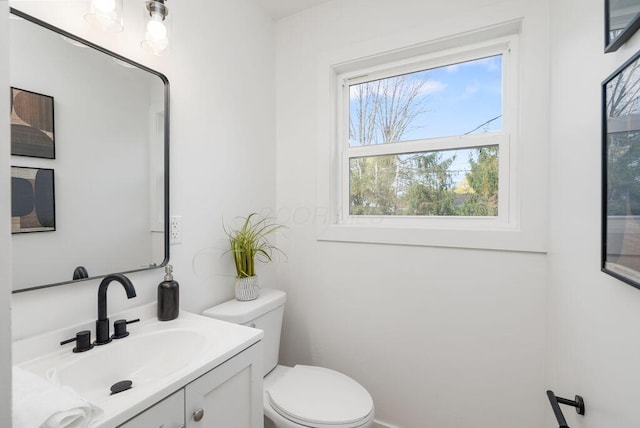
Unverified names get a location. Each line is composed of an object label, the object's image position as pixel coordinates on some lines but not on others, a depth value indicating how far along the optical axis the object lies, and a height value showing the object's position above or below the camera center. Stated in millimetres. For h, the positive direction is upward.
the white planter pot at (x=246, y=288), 1487 -384
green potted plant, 1493 -224
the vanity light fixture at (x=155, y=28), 1085 +687
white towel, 537 -366
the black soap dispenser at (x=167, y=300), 1160 -346
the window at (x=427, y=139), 1460 +388
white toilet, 1152 -789
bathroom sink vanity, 731 -467
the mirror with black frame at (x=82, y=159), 865 +180
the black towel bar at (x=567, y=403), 818 -544
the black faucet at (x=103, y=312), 976 -331
